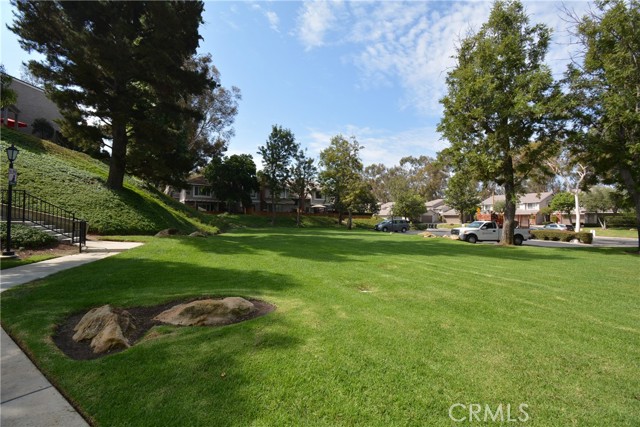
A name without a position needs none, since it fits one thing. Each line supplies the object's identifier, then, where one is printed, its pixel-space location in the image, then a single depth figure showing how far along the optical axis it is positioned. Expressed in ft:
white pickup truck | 80.53
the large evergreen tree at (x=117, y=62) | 54.13
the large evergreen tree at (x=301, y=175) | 183.21
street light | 30.89
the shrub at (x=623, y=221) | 155.94
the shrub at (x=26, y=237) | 34.86
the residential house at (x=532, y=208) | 215.31
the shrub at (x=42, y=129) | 91.97
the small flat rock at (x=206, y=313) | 15.01
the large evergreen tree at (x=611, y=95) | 55.36
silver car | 134.47
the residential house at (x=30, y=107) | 90.95
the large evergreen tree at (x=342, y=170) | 160.86
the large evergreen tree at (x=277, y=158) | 174.40
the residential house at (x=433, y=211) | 253.65
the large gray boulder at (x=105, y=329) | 12.60
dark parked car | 145.18
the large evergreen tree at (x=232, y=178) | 167.02
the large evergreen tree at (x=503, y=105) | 62.18
